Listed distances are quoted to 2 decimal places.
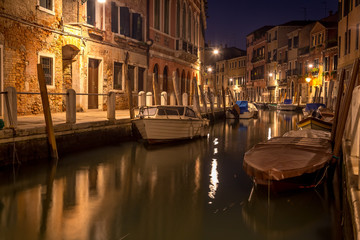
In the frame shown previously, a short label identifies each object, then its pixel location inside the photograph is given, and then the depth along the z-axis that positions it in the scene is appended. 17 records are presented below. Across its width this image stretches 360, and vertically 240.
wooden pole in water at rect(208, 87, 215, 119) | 22.68
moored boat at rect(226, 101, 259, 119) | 26.33
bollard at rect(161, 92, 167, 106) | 16.47
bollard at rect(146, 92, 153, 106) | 15.45
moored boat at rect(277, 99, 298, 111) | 36.25
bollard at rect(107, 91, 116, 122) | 11.68
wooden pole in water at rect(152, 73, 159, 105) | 16.71
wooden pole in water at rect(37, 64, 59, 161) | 8.68
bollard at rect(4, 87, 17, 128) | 7.86
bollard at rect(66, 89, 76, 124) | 9.67
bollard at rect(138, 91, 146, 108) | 14.83
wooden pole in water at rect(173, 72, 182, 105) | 17.37
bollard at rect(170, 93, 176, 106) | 19.77
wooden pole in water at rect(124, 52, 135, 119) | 12.97
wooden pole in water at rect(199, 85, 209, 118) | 21.14
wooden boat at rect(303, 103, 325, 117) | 23.76
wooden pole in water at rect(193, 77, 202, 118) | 19.02
